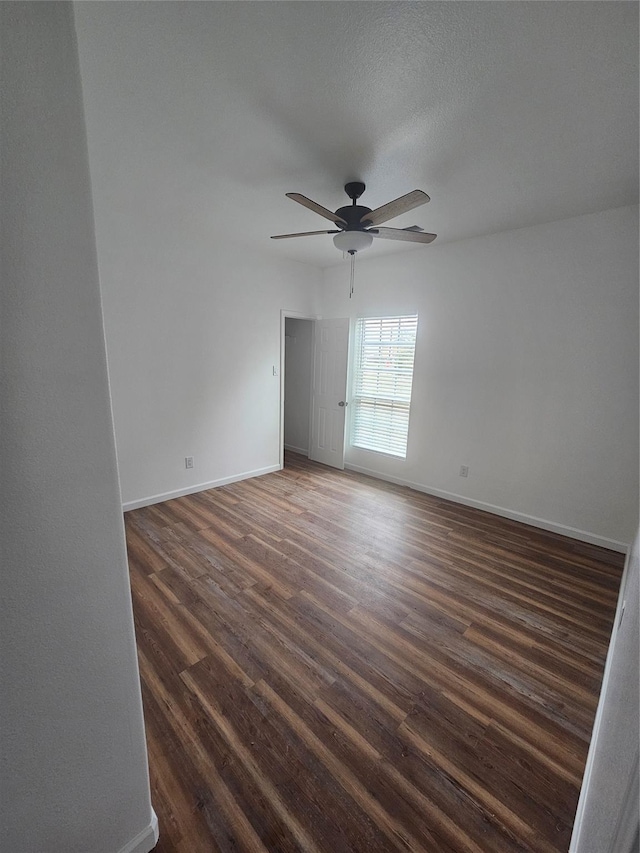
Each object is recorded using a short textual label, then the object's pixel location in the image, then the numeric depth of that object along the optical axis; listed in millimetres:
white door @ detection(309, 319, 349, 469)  4605
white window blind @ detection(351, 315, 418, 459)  4133
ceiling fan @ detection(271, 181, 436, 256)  2176
